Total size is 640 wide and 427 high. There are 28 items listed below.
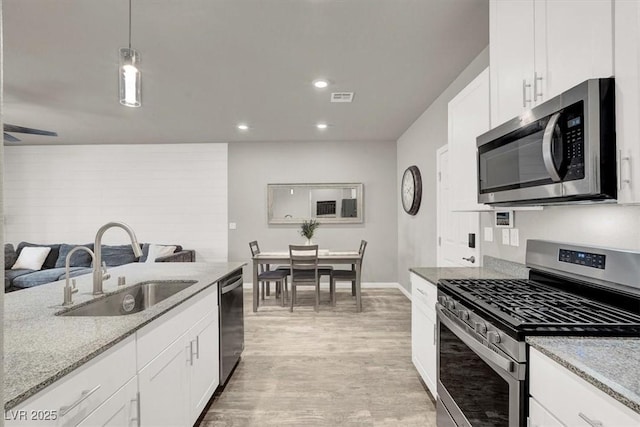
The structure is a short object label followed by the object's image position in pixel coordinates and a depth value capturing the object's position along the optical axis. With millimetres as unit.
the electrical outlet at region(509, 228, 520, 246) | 2295
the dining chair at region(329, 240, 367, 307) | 4836
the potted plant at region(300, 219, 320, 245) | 5281
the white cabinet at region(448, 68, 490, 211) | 2166
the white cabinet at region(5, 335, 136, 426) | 893
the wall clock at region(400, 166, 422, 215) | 4727
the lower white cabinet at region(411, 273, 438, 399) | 2247
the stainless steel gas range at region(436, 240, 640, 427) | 1207
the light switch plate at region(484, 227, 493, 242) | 2641
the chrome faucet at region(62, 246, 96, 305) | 1624
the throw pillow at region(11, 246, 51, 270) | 5508
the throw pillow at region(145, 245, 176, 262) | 5390
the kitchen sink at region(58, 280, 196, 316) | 1760
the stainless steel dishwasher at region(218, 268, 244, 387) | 2521
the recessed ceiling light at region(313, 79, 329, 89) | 3447
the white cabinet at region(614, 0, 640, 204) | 1103
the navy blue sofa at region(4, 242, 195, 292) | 5000
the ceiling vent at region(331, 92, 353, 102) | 3785
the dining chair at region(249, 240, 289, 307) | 4789
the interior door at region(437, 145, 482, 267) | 2965
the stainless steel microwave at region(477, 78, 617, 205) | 1191
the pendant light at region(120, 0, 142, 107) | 1890
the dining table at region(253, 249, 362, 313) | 4630
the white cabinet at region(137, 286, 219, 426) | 1470
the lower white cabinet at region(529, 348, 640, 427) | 853
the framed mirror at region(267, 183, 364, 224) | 6180
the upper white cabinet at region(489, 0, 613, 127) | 1249
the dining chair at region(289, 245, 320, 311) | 4605
